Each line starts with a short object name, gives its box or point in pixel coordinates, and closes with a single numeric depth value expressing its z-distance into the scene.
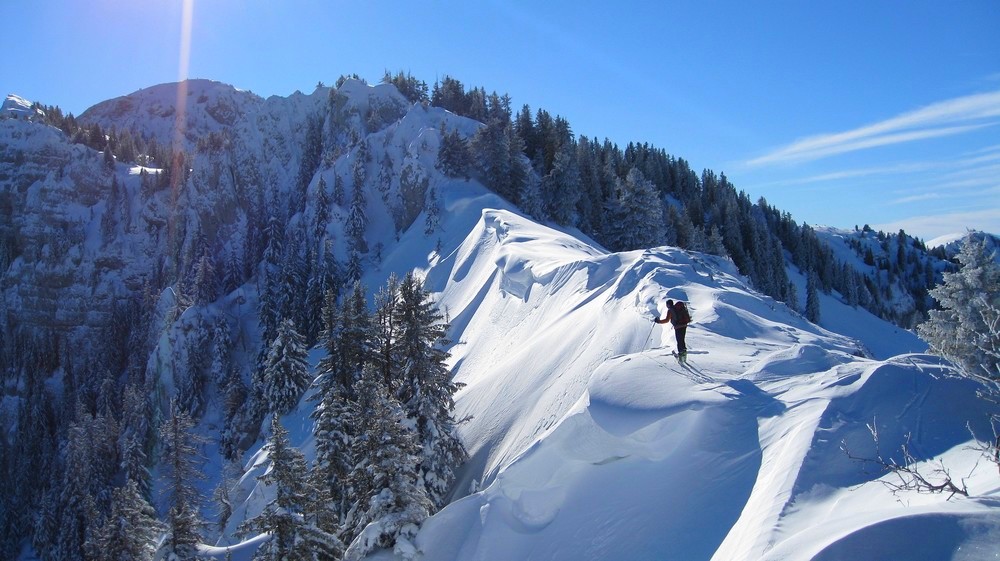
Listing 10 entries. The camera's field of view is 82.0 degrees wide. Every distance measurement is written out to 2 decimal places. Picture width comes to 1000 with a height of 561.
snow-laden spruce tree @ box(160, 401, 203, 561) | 17.81
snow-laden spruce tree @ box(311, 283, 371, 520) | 19.20
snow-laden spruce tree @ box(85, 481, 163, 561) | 22.16
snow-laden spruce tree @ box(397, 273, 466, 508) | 18.03
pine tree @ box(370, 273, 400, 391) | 20.39
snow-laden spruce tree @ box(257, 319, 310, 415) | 34.78
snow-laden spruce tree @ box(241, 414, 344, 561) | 14.98
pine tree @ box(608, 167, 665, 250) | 53.94
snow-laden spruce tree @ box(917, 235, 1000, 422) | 22.95
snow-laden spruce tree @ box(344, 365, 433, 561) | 14.66
